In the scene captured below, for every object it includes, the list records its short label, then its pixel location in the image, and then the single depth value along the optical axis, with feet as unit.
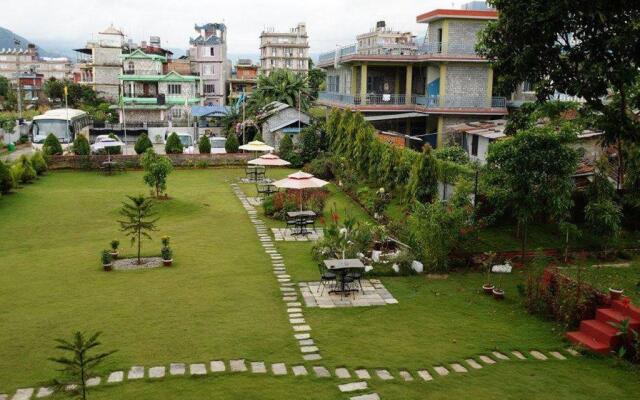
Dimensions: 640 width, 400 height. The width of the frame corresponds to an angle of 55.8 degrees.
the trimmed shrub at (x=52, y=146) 118.32
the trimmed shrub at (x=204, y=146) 127.24
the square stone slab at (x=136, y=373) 33.52
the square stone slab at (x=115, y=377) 32.99
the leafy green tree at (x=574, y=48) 40.70
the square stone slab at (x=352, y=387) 32.68
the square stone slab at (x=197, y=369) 34.14
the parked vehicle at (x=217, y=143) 151.04
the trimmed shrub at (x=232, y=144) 130.72
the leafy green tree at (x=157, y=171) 83.66
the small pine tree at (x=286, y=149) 120.26
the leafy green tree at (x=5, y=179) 87.61
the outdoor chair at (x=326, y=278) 49.26
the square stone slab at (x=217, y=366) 34.71
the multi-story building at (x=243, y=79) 291.38
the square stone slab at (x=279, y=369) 34.71
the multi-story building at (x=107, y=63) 273.33
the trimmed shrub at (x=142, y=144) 131.34
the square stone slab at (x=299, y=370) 34.66
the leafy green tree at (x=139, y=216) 57.31
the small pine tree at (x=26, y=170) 100.22
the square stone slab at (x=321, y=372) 34.48
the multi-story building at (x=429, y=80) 114.11
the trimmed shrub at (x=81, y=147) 119.34
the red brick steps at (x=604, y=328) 38.91
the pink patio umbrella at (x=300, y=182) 71.41
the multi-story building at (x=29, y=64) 510.17
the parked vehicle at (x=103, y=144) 123.54
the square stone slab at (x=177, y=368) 34.19
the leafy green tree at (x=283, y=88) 161.38
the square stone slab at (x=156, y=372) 33.63
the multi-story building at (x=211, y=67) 267.39
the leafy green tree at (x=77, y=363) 26.25
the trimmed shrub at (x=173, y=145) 126.52
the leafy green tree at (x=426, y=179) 70.59
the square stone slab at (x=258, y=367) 34.68
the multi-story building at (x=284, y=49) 313.73
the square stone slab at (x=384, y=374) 34.35
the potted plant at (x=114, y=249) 58.49
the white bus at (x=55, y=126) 164.04
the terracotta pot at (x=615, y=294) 41.70
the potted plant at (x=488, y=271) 50.21
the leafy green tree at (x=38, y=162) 108.37
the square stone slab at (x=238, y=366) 34.81
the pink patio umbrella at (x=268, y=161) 94.79
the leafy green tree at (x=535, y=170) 55.11
